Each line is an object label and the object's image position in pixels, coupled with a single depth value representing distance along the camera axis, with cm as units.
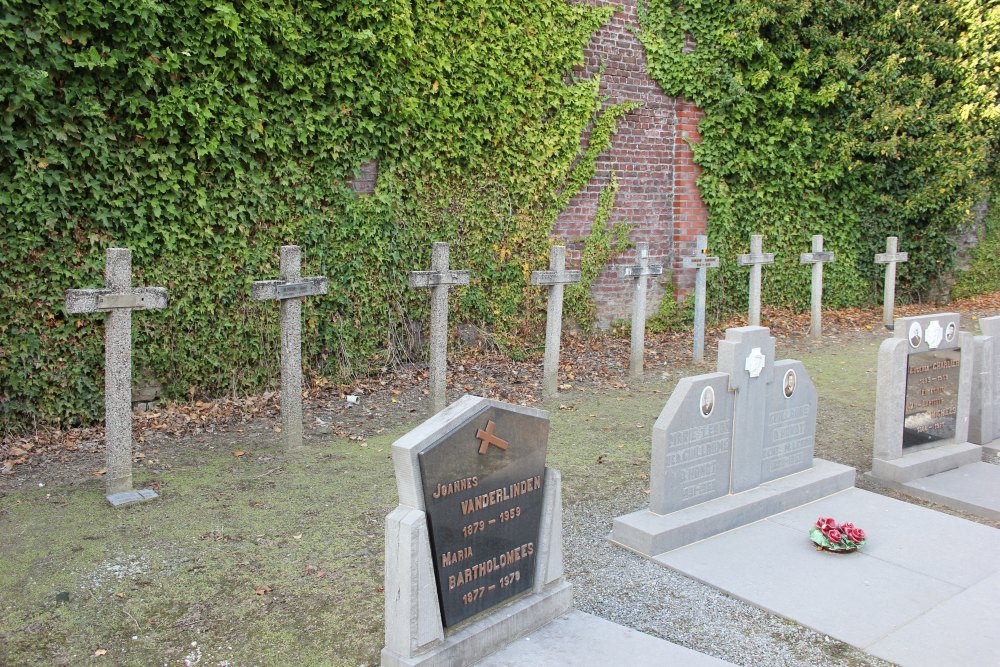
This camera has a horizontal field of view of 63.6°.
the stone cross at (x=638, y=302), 915
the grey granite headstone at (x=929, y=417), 588
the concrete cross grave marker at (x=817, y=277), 1150
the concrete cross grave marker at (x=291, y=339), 637
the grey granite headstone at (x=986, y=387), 668
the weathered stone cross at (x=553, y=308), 819
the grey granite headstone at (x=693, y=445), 476
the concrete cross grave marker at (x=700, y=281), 984
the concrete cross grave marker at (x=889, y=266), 1256
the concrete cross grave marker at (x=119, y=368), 533
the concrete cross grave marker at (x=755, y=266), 1093
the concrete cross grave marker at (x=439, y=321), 736
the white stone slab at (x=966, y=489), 549
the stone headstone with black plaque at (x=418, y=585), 321
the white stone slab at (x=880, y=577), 378
